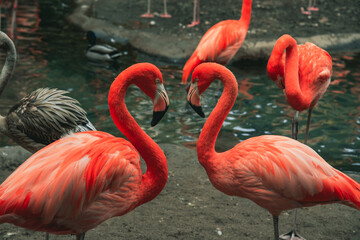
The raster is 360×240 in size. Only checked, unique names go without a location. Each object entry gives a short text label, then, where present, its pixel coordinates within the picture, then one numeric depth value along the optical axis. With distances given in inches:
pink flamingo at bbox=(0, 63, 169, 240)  198.7
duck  623.5
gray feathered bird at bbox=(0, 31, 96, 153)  280.5
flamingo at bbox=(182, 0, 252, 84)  500.1
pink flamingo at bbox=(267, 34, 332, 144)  327.6
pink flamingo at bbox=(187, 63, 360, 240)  231.9
